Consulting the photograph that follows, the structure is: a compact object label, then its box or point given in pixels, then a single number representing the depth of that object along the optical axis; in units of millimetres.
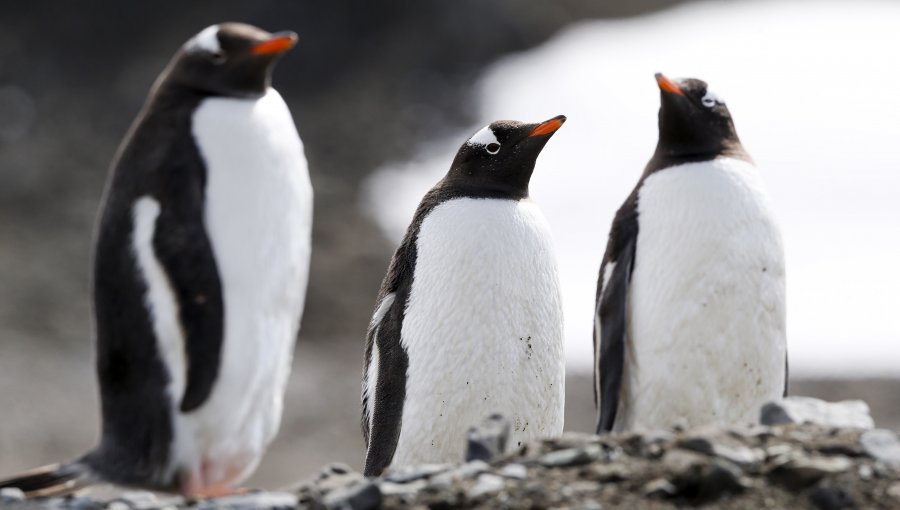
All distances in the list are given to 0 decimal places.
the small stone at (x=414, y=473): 8828
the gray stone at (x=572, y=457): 8734
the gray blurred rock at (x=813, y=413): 9711
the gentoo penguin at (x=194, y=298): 9180
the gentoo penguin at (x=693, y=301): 11852
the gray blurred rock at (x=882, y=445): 8672
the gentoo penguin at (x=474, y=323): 11680
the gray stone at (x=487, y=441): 9219
